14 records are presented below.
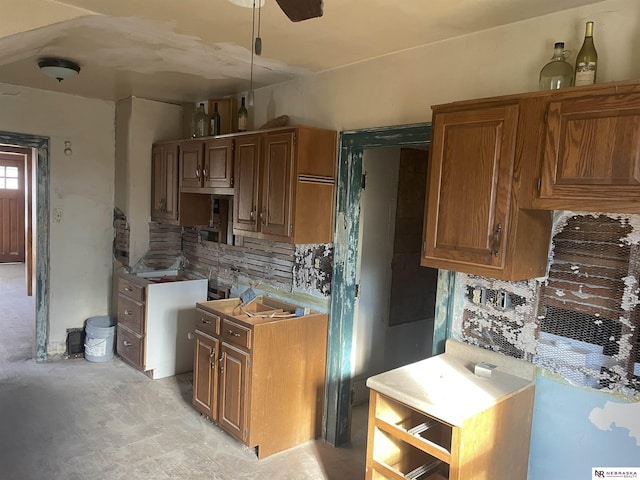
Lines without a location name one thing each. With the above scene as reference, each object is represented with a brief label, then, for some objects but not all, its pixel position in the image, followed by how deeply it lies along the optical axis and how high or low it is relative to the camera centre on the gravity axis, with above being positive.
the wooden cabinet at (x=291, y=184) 2.83 +0.08
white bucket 4.22 -1.38
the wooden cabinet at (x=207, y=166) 3.36 +0.20
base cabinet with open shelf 1.81 -0.89
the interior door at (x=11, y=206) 9.24 -0.46
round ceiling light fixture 3.02 +0.75
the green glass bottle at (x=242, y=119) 3.46 +0.55
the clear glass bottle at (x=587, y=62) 1.76 +0.56
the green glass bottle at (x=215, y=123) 3.71 +0.54
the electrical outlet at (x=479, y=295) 2.31 -0.43
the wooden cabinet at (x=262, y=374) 2.83 -1.11
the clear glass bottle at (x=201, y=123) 3.82 +0.55
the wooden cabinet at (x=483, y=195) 1.84 +0.05
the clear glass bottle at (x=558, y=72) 1.87 +0.54
